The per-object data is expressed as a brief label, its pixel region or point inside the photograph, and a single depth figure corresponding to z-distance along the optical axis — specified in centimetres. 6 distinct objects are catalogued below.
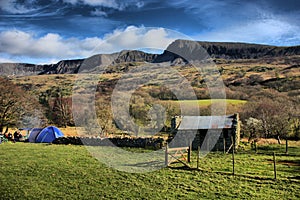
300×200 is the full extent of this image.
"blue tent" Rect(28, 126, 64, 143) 3108
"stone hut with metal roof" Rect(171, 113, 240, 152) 2681
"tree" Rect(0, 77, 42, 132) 4078
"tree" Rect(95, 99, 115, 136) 3999
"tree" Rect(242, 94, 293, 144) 3806
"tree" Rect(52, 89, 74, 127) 5233
